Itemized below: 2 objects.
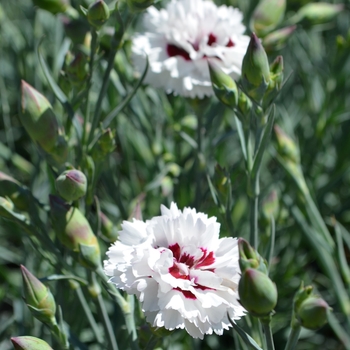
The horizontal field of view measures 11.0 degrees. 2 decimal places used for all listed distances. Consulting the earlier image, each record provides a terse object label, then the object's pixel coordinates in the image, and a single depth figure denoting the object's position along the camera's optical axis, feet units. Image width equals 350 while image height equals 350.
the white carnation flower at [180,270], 1.84
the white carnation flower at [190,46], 2.15
